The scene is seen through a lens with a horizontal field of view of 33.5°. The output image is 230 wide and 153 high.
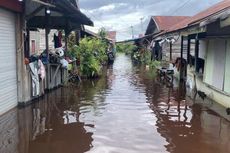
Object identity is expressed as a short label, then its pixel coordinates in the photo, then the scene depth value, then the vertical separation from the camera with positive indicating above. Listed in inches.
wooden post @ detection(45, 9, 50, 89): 607.3 -0.7
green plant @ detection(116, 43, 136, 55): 2823.6 -24.0
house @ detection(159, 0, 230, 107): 471.7 -17.9
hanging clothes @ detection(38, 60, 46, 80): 550.7 -37.4
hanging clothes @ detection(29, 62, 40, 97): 521.9 -47.2
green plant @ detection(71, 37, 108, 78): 848.3 -30.5
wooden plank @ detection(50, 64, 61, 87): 654.4 -53.1
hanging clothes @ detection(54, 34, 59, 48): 753.0 +6.2
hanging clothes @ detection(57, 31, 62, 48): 762.5 +10.4
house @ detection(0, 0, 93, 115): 443.2 -10.5
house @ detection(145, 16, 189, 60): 1218.9 +73.8
